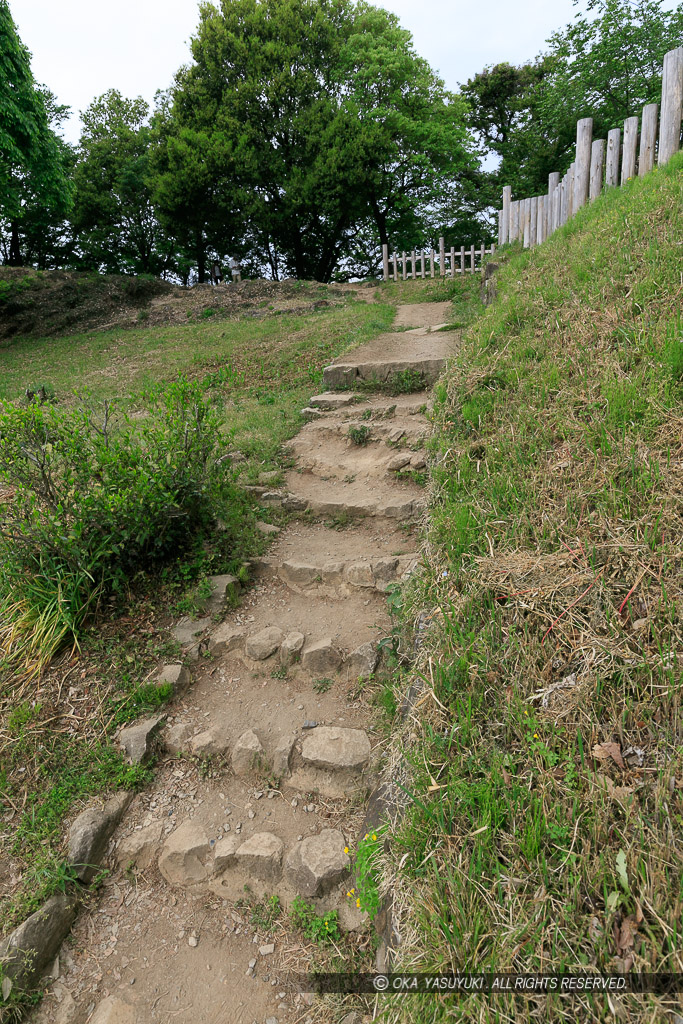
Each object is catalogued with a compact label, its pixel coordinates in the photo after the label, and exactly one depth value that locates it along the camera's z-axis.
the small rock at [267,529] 4.67
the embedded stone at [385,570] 3.95
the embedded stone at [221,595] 3.91
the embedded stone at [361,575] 3.97
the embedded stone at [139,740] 3.07
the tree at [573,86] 18.81
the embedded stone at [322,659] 3.39
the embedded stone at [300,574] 4.11
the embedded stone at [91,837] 2.68
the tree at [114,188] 24.28
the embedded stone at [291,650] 3.50
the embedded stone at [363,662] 3.27
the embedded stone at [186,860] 2.67
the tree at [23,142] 14.10
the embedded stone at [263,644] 3.56
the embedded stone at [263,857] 2.56
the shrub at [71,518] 3.60
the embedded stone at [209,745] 3.09
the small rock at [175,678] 3.42
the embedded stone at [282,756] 2.93
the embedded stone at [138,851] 2.76
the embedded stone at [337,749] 2.81
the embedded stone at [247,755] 2.99
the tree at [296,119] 20.59
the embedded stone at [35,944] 2.32
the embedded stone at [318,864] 2.42
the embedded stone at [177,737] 3.16
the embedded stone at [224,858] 2.63
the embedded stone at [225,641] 3.67
